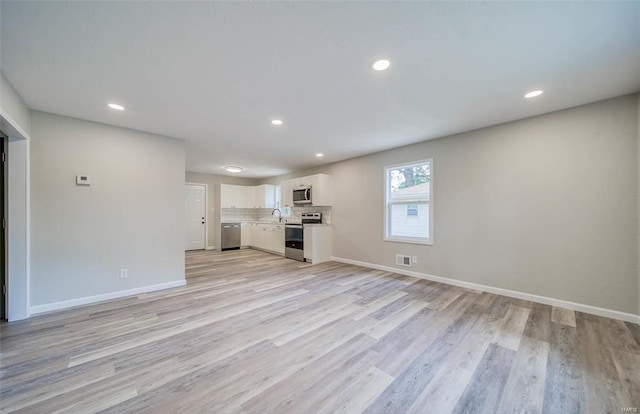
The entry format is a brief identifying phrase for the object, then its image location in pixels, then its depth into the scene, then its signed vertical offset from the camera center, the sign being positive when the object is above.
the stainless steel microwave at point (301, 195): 6.21 +0.30
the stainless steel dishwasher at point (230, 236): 7.62 -0.97
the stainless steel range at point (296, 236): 6.02 -0.80
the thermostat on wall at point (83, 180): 3.19 +0.36
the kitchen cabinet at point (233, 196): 7.84 +0.36
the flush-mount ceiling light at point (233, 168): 6.50 +1.08
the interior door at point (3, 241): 2.73 -0.40
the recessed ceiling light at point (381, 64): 2.00 +1.23
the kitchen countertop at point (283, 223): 5.92 -0.47
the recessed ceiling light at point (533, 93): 2.54 +1.24
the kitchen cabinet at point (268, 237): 6.83 -0.95
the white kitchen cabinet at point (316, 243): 5.71 -0.91
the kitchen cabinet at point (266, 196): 8.06 +0.36
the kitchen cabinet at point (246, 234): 8.09 -0.96
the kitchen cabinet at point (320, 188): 5.97 +0.47
